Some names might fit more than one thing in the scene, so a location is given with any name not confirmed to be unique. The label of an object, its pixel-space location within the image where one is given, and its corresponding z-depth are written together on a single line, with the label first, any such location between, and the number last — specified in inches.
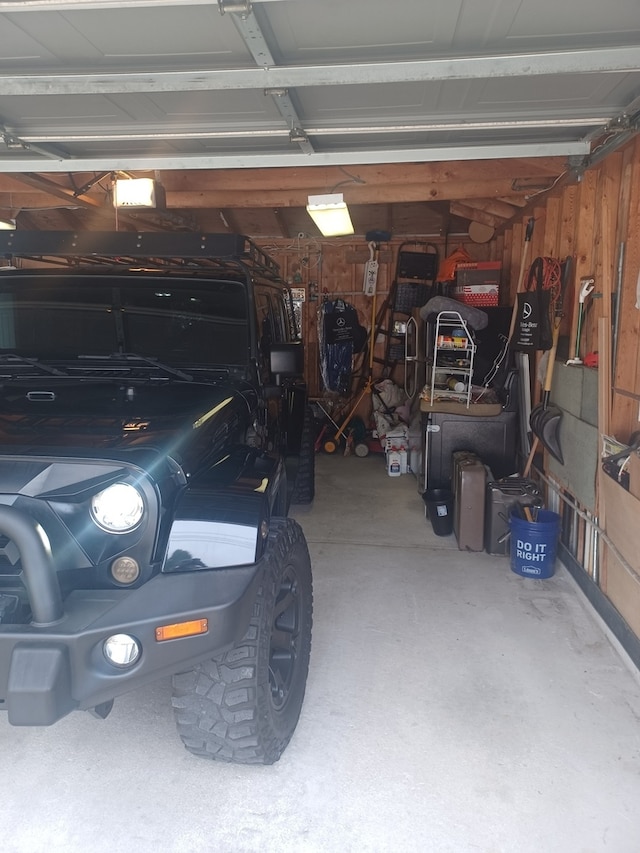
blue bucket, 144.6
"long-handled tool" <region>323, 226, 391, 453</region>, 289.2
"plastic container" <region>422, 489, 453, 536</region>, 175.5
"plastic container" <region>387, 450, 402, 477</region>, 248.1
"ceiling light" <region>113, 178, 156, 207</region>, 165.0
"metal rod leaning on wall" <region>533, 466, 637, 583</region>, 114.2
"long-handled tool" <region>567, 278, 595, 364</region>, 140.1
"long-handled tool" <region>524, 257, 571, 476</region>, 156.3
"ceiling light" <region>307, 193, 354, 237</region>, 163.8
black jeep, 61.6
